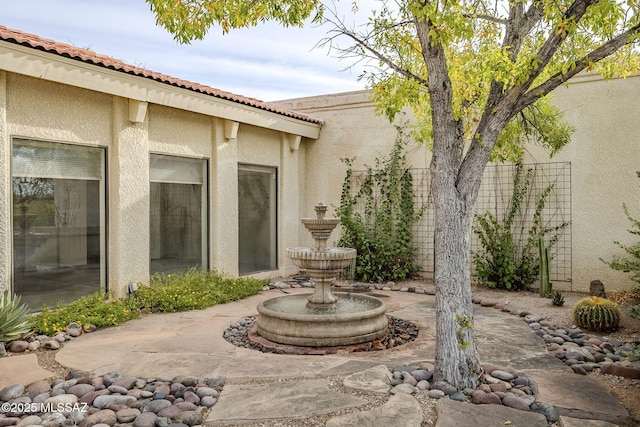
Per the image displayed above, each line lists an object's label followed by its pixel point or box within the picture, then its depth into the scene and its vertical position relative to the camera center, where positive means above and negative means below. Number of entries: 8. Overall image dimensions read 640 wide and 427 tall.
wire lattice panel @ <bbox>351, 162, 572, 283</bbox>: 9.12 +0.22
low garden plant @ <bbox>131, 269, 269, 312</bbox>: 7.17 -1.29
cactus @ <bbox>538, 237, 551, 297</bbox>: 8.28 -1.07
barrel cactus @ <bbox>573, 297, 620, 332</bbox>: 6.04 -1.33
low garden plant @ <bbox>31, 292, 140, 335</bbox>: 5.71 -1.32
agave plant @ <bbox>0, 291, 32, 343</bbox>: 5.16 -1.22
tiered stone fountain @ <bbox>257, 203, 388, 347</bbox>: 5.42 -1.25
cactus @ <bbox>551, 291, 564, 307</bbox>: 7.55 -1.41
